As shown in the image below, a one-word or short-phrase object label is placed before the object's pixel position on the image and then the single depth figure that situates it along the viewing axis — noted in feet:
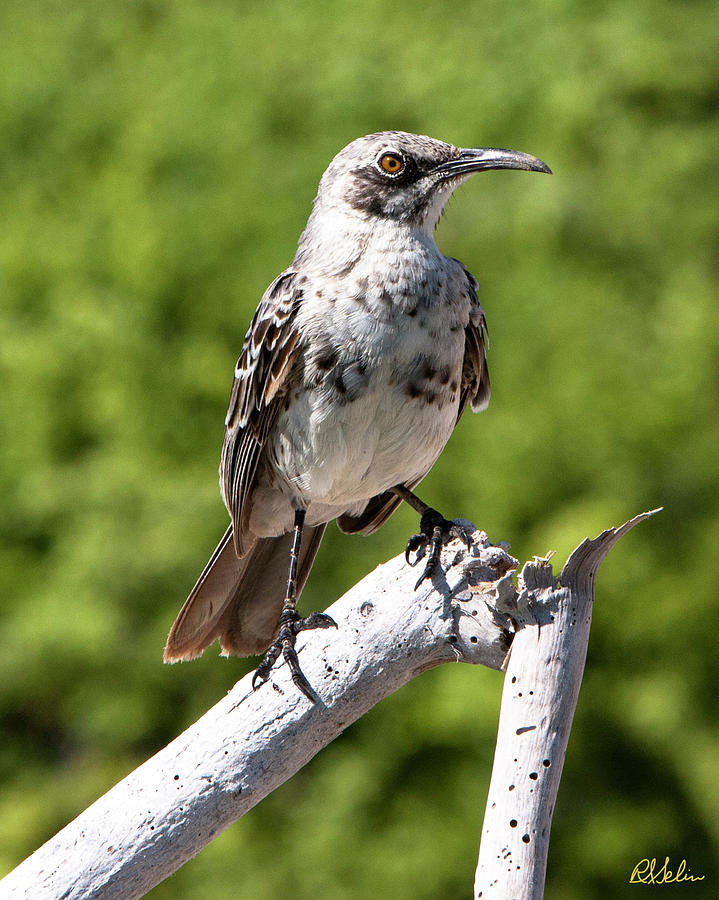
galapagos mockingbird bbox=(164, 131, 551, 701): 23.08
